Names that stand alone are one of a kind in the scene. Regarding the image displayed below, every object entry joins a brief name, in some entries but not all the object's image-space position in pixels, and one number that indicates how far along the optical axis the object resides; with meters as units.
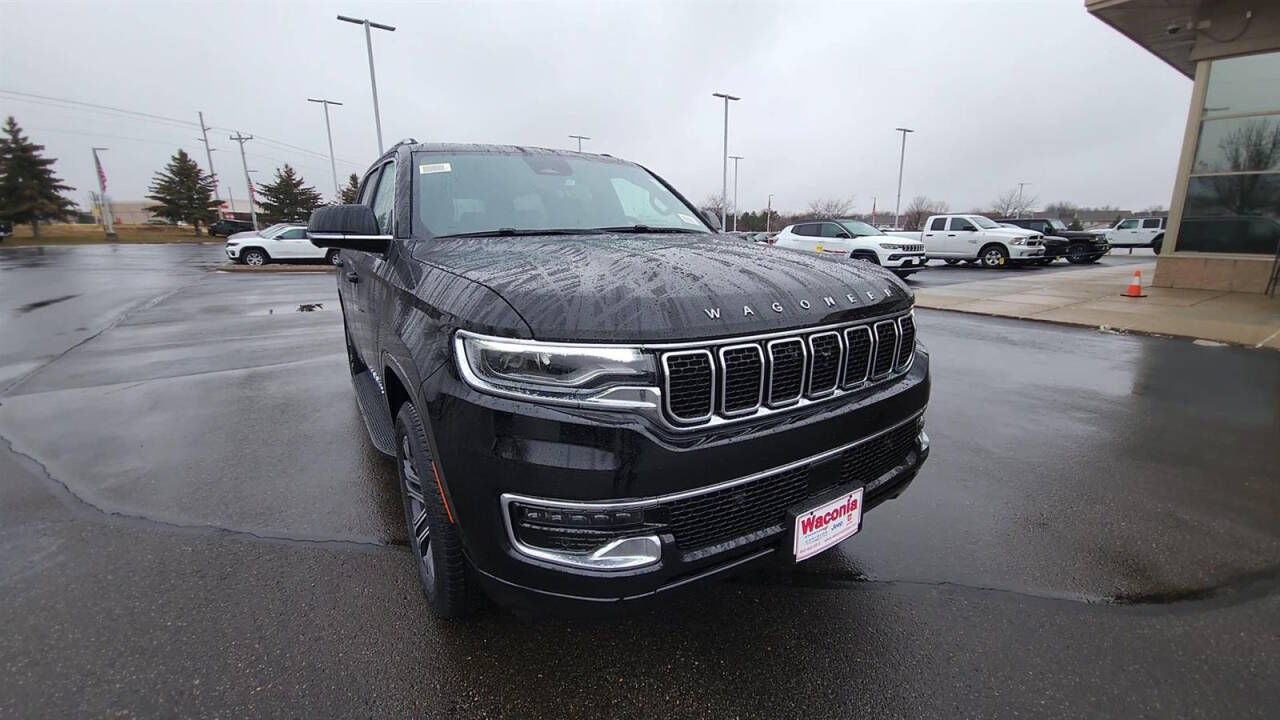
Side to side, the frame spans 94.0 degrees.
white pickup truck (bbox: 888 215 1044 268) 20.27
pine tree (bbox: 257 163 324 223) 61.19
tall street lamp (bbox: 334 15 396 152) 22.88
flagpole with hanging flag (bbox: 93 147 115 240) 49.19
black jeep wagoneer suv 1.65
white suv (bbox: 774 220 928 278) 16.47
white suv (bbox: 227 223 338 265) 21.81
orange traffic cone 11.73
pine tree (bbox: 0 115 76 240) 45.06
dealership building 11.36
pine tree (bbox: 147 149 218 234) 59.28
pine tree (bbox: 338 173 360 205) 62.41
